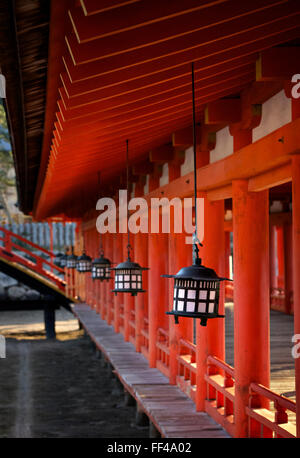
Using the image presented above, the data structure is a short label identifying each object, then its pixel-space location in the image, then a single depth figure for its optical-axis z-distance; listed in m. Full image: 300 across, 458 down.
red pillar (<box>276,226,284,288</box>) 22.07
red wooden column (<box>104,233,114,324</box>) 17.81
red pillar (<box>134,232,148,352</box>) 12.62
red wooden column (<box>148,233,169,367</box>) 10.84
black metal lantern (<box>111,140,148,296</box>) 8.22
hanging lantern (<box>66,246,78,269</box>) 18.06
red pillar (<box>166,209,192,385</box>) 9.22
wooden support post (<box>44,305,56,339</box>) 23.55
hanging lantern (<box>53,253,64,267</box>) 25.43
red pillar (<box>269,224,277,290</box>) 20.08
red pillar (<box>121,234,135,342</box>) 14.22
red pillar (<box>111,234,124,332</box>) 15.95
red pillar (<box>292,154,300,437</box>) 4.41
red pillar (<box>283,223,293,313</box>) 17.52
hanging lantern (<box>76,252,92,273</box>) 15.39
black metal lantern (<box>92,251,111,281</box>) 11.98
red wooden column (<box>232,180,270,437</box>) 5.99
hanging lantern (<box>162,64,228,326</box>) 4.66
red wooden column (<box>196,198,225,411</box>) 7.52
